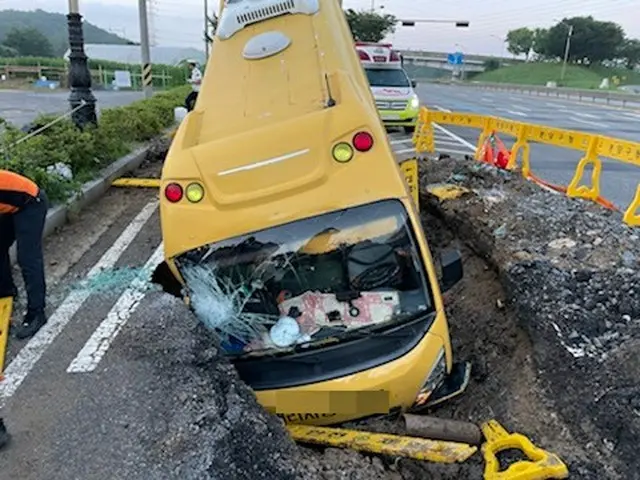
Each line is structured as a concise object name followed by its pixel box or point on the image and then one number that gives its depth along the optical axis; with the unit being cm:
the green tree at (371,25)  5212
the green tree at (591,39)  8844
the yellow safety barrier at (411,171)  680
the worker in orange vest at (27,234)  464
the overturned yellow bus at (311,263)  362
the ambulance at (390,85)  1647
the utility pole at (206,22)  2747
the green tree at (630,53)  9144
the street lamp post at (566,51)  7689
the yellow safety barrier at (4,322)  449
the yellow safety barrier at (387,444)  340
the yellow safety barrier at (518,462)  317
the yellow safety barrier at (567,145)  730
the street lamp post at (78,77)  985
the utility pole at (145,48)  1981
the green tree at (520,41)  11019
